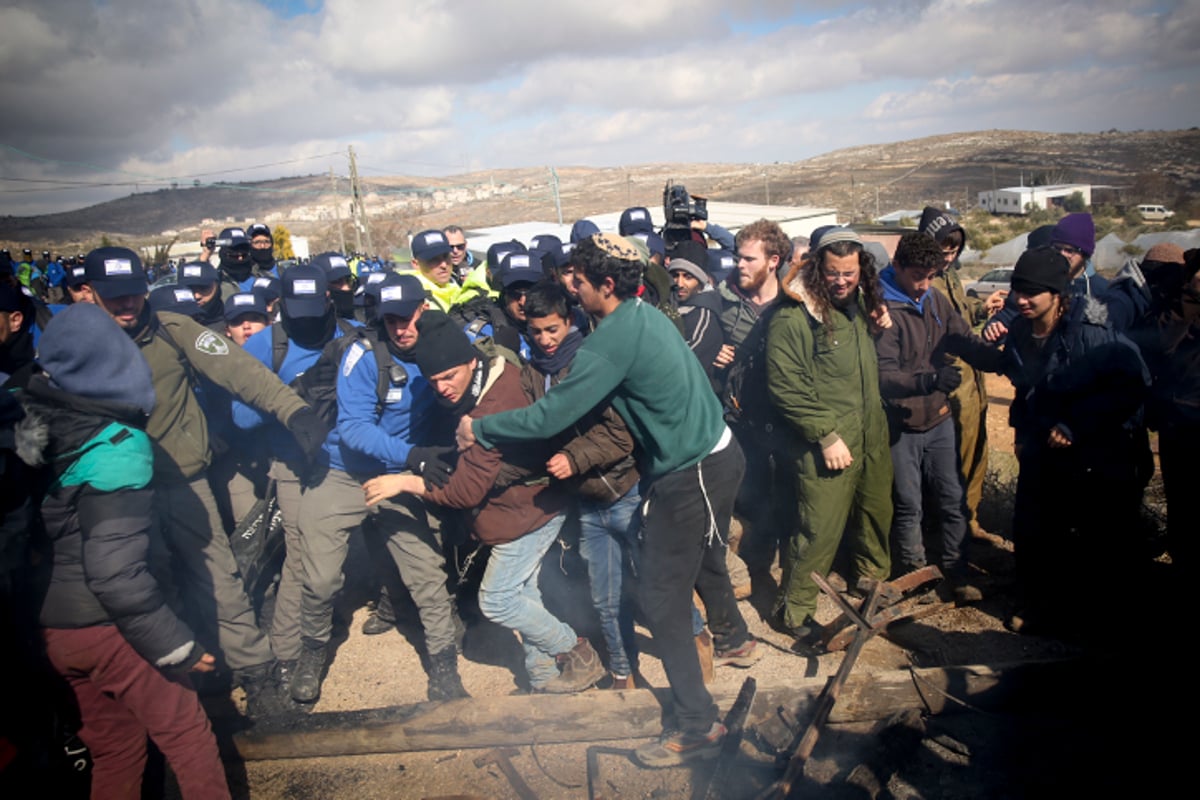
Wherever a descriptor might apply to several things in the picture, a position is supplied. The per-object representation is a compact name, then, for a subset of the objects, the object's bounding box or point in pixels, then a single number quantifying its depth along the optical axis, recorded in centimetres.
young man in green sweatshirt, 266
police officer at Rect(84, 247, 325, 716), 339
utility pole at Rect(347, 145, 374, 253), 2855
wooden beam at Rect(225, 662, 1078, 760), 312
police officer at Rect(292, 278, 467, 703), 332
